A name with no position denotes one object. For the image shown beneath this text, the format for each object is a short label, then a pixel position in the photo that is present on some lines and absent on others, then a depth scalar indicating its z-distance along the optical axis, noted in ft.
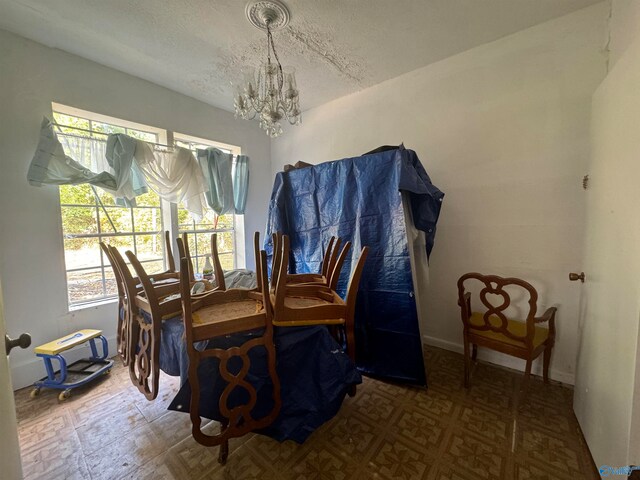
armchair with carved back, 5.34
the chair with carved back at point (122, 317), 5.10
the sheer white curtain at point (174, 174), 8.26
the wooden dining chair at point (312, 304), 4.21
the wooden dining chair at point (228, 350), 3.75
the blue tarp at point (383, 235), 6.19
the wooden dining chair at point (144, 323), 4.26
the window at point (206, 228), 10.23
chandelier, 5.80
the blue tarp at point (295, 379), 4.21
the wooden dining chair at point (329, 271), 5.68
